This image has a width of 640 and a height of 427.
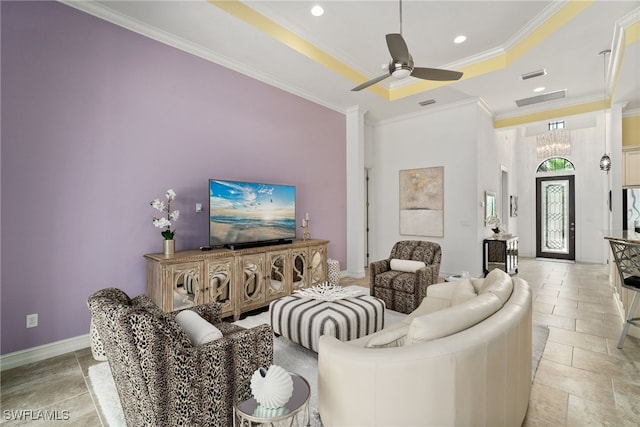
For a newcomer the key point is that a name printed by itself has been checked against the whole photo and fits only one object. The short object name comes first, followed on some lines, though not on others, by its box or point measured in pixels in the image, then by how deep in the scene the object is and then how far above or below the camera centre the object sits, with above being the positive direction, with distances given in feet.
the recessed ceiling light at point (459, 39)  13.47 +7.77
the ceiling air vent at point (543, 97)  17.81 +6.98
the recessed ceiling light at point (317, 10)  11.21 +7.62
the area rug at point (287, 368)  6.64 -4.26
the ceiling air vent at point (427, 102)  18.74 +6.95
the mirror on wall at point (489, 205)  19.85 +0.53
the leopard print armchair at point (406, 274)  12.69 -2.69
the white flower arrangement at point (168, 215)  10.68 +0.00
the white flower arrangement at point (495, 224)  20.32 -0.74
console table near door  19.01 -2.56
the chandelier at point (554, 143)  24.48 +5.70
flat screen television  12.26 +0.06
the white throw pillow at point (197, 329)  5.76 -2.25
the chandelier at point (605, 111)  15.73 +6.29
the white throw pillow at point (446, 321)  4.57 -1.70
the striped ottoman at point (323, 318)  8.52 -3.05
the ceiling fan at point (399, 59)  8.74 +4.59
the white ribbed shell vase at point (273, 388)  4.45 -2.57
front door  26.55 -0.47
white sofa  4.05 -2.26
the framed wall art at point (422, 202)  20.16 +0.81
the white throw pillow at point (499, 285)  6.21 -1.59
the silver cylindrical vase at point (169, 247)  10.70 -1.13
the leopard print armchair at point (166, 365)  4.66 -2.58
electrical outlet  8.92 -3.07
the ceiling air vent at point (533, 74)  14.90 +6.90
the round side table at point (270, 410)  4.35 -2.88
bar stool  9.32 -1.75
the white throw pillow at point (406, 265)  13.61 -2.34
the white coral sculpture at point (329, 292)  10.06 -2.73
